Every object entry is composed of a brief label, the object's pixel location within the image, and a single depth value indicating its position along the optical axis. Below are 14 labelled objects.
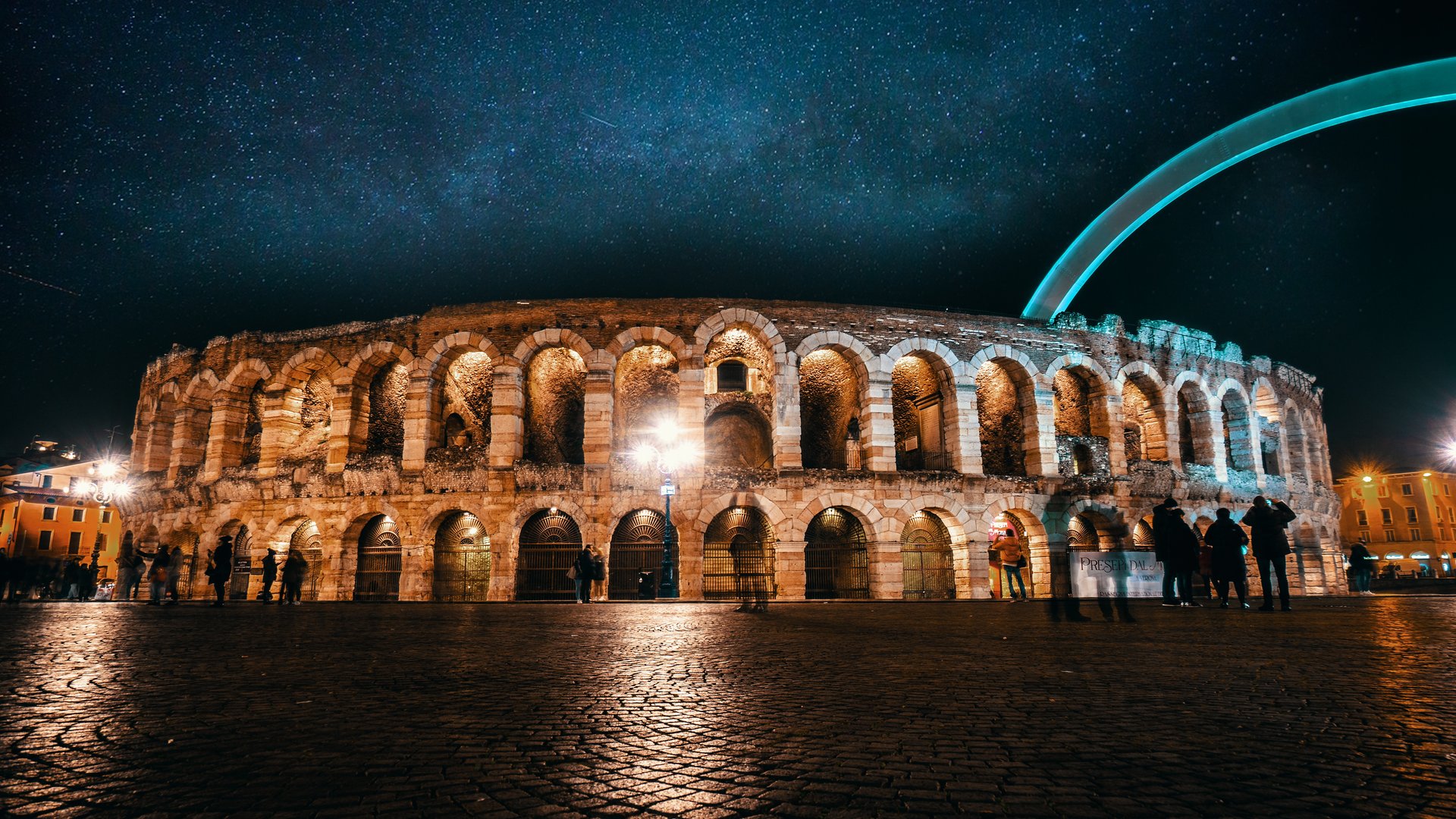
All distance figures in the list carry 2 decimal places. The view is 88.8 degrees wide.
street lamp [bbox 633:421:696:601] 18.48
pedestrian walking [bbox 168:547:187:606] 18.06
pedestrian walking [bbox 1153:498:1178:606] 11.74
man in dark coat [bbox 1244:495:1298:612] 11.10
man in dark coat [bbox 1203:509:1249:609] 11.45
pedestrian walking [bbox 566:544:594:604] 18.09
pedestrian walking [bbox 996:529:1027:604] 16.77
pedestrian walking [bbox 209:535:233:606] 16.47
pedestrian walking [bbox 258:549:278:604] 18.97
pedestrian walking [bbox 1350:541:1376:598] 22.20
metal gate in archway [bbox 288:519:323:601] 21.70
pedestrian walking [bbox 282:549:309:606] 17.59
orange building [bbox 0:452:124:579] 45.81
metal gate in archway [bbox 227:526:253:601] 22.25
